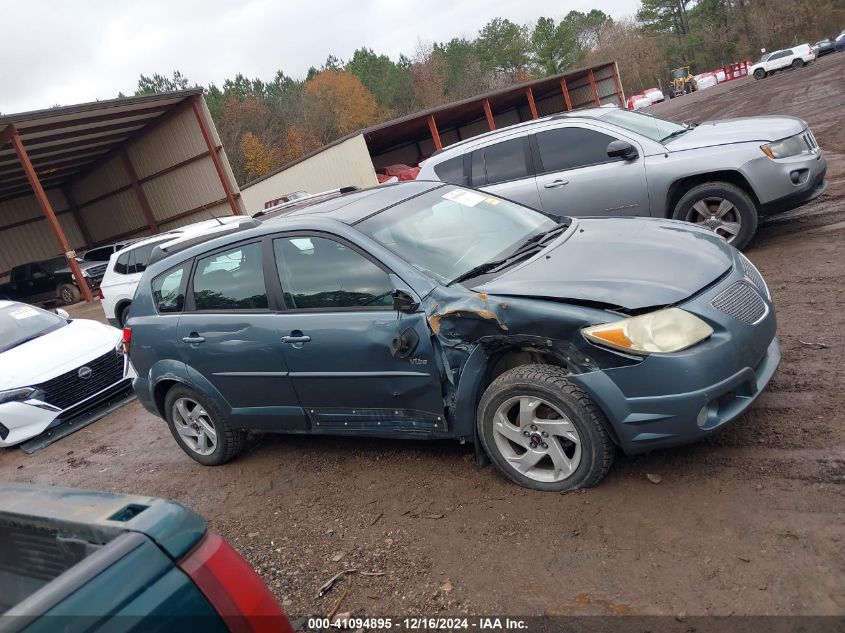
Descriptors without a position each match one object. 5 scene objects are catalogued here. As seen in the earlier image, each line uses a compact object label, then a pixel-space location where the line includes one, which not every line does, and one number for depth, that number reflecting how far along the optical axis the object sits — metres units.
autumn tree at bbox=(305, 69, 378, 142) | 56.00
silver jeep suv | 6.29
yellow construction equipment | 62.16
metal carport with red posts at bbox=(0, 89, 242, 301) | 18.86
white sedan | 6.80
